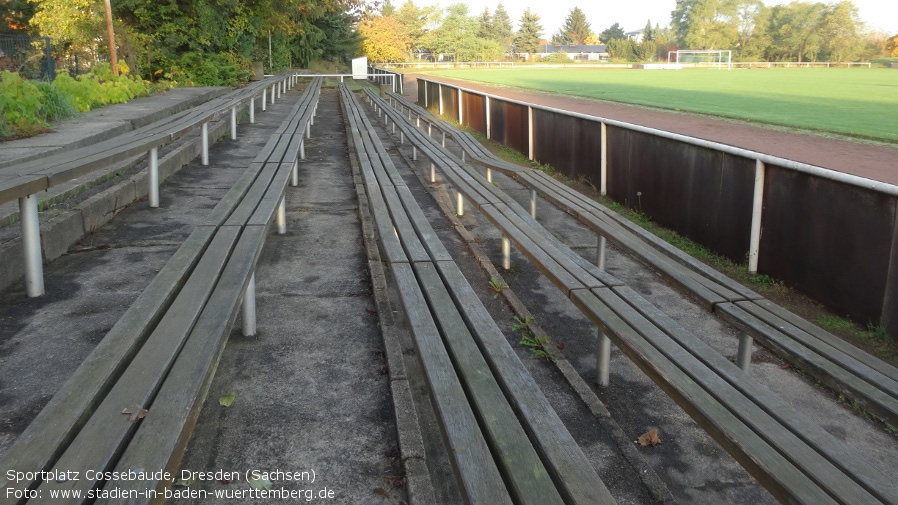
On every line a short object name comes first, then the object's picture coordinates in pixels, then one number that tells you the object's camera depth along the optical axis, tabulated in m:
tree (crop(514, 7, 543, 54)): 119.94
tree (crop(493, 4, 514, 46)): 128.88
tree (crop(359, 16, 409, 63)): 76.56
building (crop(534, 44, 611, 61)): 121.52
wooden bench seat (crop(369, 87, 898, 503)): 1.94
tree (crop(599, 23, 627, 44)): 160.00
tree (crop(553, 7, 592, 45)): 146.88
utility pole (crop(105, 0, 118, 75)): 15.20
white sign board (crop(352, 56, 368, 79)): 43.34
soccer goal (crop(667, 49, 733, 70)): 79.00
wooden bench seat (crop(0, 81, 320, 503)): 1.83
